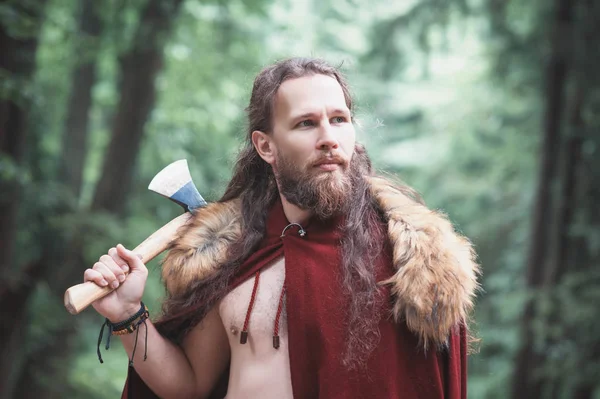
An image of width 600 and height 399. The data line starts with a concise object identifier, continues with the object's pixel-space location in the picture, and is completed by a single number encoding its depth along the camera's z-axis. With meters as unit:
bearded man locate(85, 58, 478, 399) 2.48
